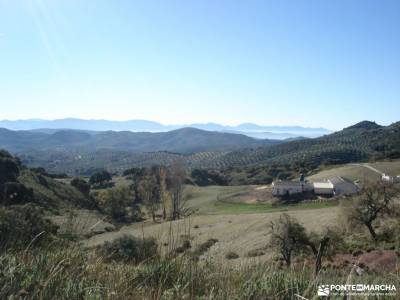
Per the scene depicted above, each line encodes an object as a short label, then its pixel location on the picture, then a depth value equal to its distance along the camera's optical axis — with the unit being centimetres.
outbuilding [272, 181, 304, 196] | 7208
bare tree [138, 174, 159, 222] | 5956
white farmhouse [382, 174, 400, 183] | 6660
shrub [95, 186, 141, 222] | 6330
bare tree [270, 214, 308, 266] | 2358
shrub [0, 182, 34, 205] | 4760
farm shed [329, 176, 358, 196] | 6938
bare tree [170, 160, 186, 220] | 5115
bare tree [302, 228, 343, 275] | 2296
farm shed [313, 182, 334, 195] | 7131
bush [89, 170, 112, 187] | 9965
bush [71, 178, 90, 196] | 8131
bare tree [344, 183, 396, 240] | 3023
